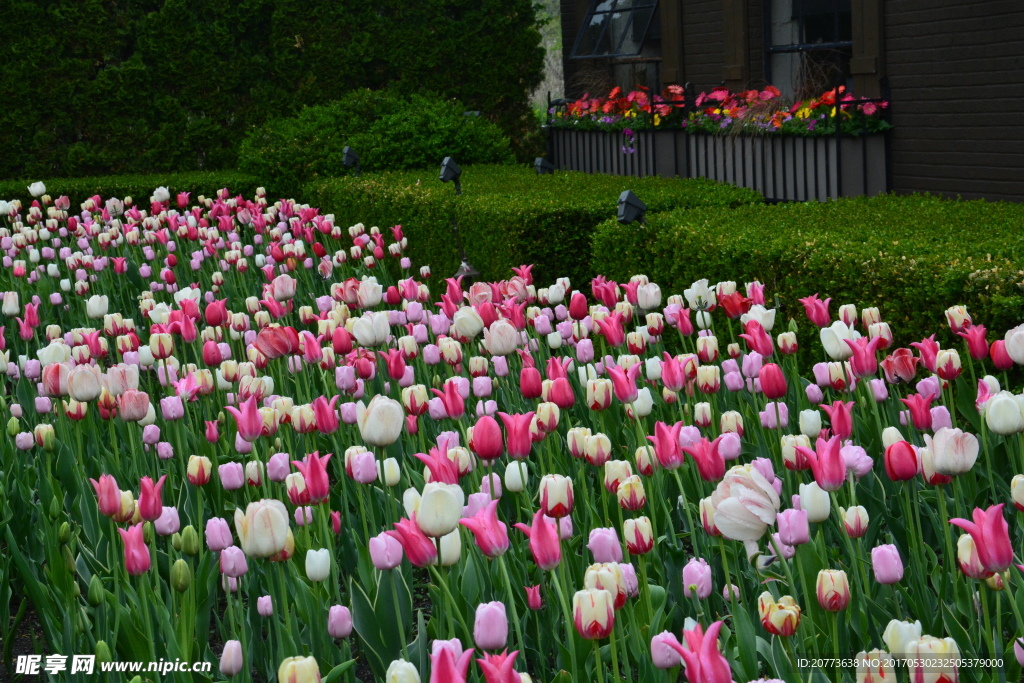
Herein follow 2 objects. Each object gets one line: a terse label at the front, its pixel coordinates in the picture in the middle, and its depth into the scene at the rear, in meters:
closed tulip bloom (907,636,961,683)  1.56
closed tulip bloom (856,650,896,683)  1.53
